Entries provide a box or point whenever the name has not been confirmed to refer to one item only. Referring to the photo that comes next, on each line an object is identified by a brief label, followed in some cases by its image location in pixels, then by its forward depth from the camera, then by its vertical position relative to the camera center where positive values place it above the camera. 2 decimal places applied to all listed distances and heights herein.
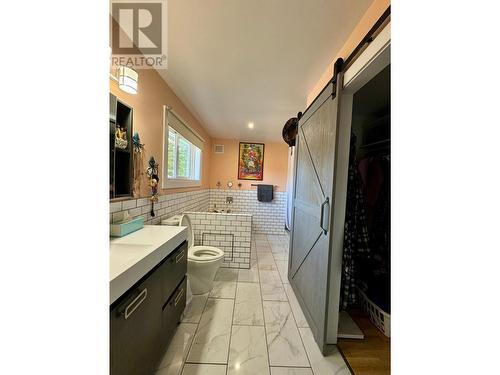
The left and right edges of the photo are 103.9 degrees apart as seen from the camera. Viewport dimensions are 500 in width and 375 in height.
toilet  1.96 -0.92
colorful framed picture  4.72 +0.46
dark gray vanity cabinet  0.80 -0.73
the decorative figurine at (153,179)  1.87 -0.05
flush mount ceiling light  1.34 +0.65
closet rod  1.77 +0.39
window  2.29 +0.29
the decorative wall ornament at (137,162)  1.62 +0.10
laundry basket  1.62 -1.15
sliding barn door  1.38 -0.25
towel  4.57 -0.34
